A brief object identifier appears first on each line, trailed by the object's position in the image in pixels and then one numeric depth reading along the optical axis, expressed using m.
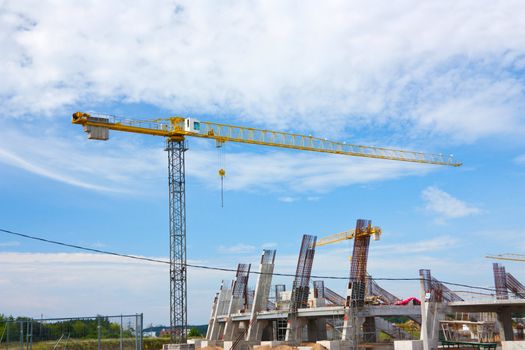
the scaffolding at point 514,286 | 48.18
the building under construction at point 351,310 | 45.91
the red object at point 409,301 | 55.38
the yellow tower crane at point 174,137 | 62.41
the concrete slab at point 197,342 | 75.05
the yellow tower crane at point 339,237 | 95.19
